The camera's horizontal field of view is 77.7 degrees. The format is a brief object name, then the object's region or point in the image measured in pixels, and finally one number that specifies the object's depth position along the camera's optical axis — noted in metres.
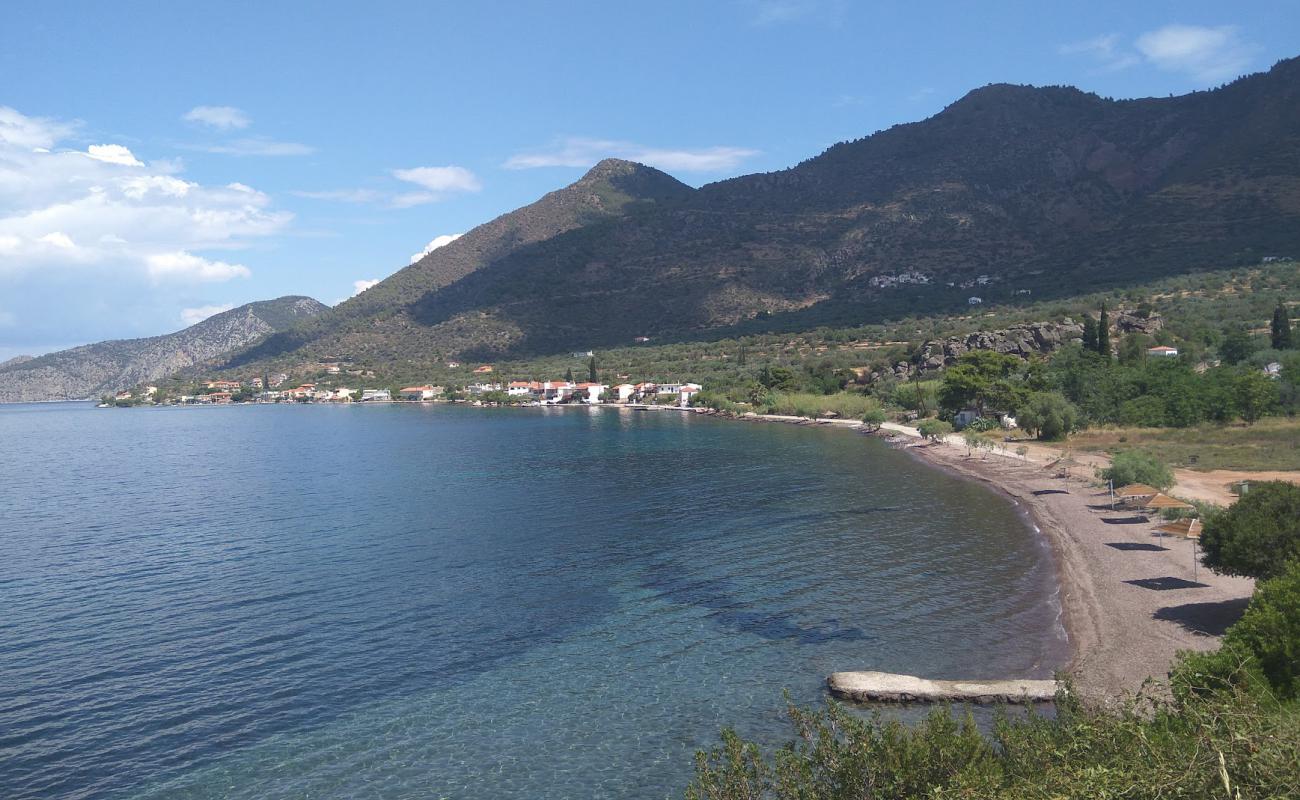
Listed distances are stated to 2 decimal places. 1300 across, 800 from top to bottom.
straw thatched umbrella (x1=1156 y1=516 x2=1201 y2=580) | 24.92
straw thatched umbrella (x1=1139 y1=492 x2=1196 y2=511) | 27.97
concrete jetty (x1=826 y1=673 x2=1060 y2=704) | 16.03
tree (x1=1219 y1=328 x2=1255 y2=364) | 65.75
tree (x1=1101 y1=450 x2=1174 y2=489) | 33.91
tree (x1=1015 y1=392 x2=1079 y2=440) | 57.34
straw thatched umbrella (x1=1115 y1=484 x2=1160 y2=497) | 31.08
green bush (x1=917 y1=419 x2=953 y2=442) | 63.22
